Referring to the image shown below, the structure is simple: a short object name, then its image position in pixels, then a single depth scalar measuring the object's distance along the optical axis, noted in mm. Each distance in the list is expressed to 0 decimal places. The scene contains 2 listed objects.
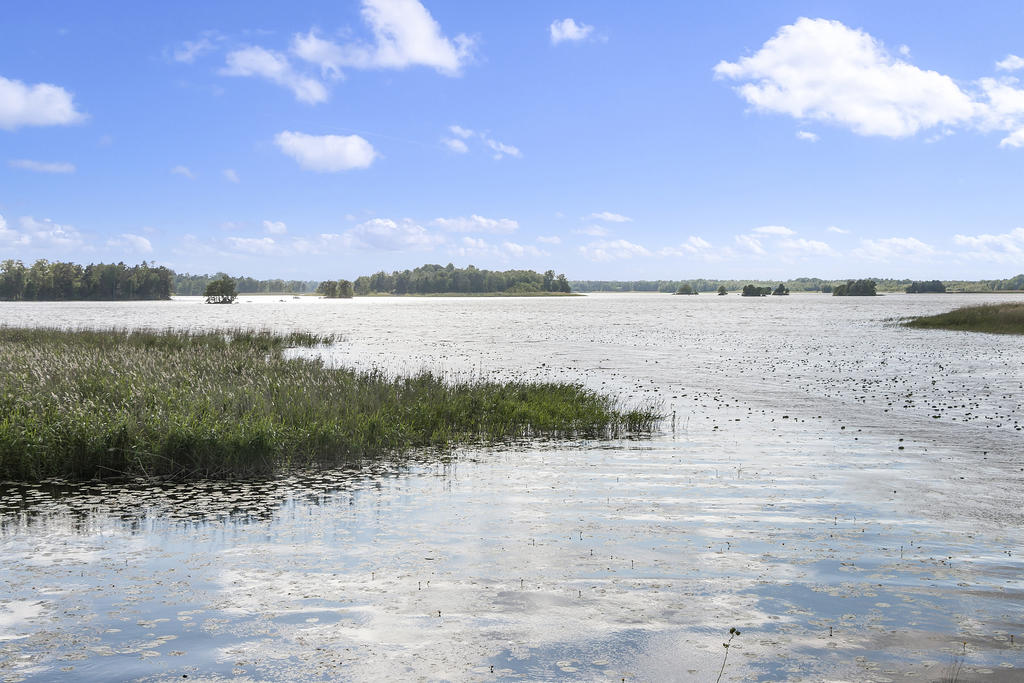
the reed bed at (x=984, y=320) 78688
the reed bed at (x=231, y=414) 16266
